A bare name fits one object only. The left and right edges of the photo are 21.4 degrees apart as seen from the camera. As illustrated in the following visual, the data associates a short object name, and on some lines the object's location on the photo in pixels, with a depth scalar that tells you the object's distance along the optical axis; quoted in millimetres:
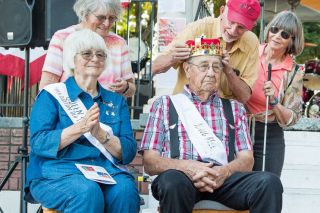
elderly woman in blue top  4941
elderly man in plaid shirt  4988
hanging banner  9219
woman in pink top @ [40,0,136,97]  5602
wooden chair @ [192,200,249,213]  5109
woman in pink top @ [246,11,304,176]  5844
